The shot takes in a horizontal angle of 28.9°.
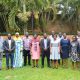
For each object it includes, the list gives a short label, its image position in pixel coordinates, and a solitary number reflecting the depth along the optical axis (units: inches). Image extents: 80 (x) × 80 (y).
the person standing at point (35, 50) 327.2
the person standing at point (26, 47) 332.1
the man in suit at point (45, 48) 325.5
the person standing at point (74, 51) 317.1
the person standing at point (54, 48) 323.7
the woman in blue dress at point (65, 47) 325.5
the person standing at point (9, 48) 317.8
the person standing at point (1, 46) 315.3
